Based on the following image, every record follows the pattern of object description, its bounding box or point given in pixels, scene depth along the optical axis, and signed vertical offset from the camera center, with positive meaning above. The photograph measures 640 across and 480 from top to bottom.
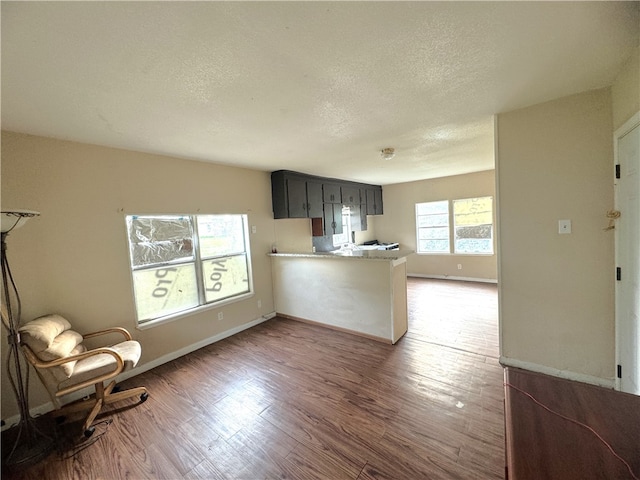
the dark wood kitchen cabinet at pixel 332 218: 4.99 +0.21
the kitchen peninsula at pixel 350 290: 3.04 -0.85
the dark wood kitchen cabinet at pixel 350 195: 5.50 +0.71
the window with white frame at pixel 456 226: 5.44 -0.12
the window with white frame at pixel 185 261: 2.88 -0.32
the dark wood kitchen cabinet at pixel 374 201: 6.31 +0.65
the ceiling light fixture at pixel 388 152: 3.25 +0.95
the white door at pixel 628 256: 1.60 -0.31
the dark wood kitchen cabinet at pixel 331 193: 4.97 +0.71
